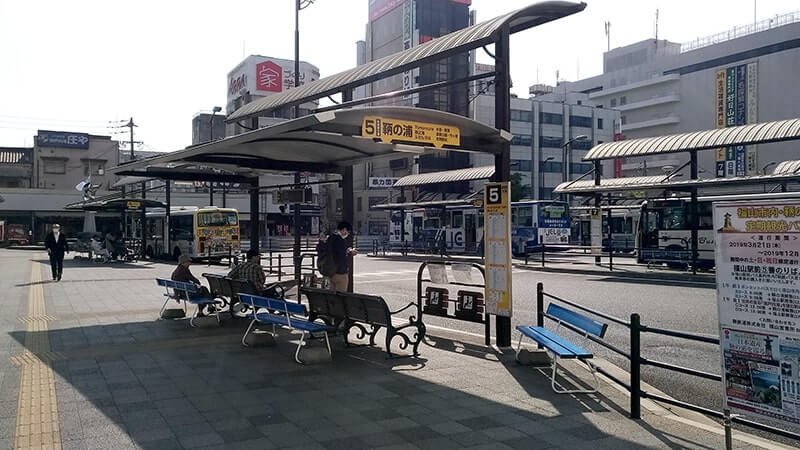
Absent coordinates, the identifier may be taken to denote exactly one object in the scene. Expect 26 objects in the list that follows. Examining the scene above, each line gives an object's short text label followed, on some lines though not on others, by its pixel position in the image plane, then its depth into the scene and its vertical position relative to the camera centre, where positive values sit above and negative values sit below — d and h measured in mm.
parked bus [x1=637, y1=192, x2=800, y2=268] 22984 -275
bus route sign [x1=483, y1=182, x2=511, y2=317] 8305 -282
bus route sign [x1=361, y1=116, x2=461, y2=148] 7652 +1227
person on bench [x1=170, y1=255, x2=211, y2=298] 11844 -825
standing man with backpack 9656 -483
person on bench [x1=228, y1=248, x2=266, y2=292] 10719 -735
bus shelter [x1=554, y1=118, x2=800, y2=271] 20547 +2834
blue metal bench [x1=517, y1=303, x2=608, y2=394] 6219 -1255
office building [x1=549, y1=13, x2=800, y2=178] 65375 +16699
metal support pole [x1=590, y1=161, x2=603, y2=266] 26525 +2073
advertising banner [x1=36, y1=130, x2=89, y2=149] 63675 +9288
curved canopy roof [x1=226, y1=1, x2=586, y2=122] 8453 +2869
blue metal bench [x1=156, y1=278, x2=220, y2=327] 10705 -1188
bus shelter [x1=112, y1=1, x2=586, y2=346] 7828 +1312
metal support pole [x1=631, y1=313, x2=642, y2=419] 5508 -1304
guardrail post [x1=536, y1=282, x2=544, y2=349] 8180 -1012
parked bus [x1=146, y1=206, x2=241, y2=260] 30094 -172
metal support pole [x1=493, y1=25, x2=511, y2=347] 8680 +1698
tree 54688 +3468
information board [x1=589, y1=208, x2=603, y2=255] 27172 -83
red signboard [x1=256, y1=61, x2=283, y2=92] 73812 +17999
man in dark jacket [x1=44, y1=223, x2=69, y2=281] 19625 -643
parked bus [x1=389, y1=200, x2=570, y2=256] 32875 +3
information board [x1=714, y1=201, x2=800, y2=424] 4070 -541
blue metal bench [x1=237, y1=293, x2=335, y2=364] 7793 -1210
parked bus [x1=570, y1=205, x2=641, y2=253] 38969 -70
